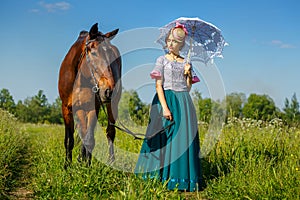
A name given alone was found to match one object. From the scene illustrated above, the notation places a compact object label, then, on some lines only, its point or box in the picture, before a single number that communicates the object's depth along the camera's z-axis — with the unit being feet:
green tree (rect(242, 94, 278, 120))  136.09
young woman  14.88
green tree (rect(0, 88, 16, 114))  97.15
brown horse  14.90
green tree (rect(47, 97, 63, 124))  116.78
